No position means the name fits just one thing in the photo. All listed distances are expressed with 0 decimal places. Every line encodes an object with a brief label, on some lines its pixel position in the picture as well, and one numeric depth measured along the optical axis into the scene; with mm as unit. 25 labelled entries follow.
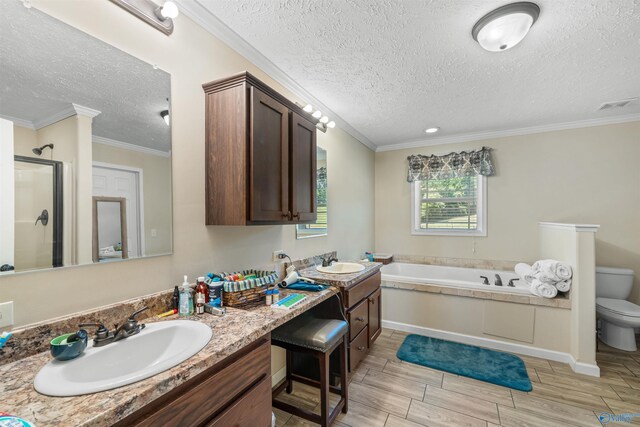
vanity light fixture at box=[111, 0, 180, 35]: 1272
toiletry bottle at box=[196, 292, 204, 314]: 1372
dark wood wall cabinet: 1534
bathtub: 2924
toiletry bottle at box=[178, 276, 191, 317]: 1347
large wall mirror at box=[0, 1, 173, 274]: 976
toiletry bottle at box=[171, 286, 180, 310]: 1394
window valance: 3691
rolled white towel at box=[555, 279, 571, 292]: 2576
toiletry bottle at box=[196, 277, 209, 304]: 1408
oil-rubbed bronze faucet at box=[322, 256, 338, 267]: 2616
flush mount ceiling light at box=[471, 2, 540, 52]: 1515
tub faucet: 3258
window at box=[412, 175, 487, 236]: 3826
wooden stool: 1646
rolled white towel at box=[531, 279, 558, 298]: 2615
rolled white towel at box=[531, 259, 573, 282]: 2554
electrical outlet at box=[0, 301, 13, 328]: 924
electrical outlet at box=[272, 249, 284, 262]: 2217
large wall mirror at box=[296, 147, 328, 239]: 2809
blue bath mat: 2291
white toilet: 2547
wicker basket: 1447
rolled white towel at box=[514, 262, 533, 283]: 2922
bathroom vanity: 676
